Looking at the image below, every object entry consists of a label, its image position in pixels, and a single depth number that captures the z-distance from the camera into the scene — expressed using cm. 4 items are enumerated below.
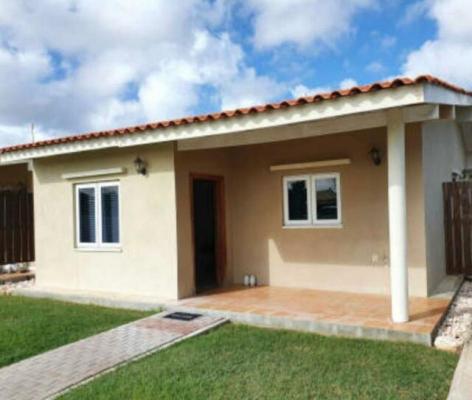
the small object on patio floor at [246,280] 1195
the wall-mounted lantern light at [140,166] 1066
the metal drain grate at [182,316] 884
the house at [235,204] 976
